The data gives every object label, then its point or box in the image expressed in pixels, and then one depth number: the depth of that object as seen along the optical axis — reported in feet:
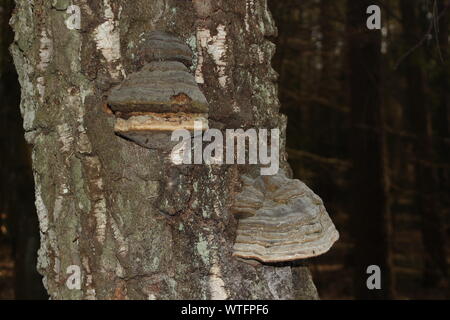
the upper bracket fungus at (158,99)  3.19
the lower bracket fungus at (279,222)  3.43
